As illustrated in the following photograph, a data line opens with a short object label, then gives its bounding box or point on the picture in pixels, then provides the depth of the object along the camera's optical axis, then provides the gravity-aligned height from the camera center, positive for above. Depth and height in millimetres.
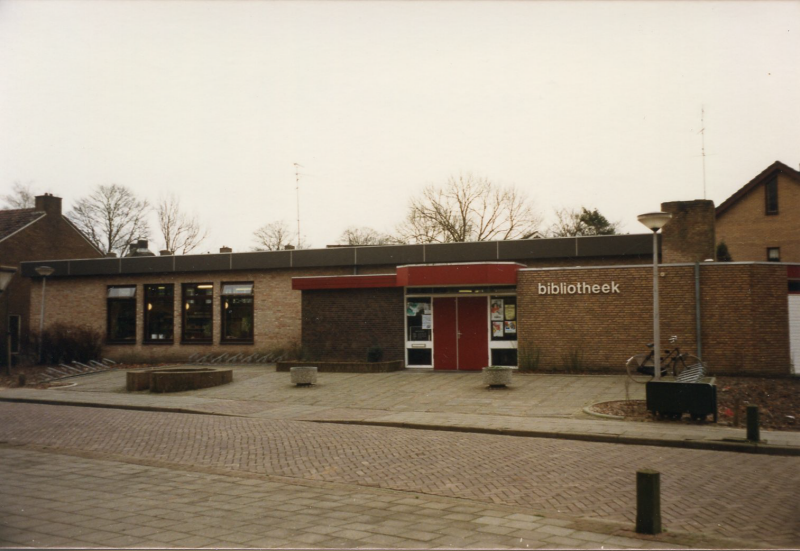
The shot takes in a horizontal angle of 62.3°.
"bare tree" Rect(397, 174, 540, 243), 43969 +5949
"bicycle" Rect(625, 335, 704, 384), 16697 -1419
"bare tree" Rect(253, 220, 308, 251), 61062 +6838
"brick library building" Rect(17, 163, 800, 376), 18453 +310
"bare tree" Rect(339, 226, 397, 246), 55562 +6325
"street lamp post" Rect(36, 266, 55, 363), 25062 +1614
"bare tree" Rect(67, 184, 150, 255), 52312 +7437
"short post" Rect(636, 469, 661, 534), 5645 -1646
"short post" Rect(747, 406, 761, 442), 10203 -1804
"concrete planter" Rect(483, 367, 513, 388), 16969 -1671
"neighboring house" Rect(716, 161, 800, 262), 37219 +5328
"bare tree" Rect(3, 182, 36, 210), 53219 +9009
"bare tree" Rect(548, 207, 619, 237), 47656 +6250
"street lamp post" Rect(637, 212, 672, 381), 12805 +1692
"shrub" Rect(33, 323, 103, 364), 27000 -1362
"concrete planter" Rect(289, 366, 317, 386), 18406 -1761
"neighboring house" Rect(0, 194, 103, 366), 34781 +3927
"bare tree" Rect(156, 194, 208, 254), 54812 +6810
